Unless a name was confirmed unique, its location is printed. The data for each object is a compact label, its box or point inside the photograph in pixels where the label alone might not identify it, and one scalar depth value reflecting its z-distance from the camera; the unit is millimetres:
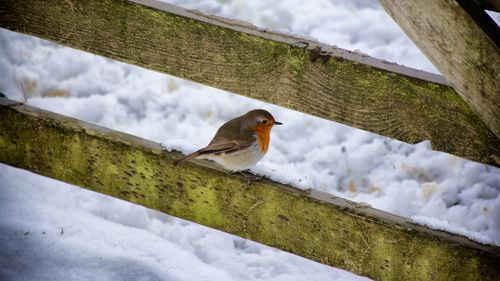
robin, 5609
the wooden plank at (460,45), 3508
